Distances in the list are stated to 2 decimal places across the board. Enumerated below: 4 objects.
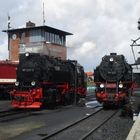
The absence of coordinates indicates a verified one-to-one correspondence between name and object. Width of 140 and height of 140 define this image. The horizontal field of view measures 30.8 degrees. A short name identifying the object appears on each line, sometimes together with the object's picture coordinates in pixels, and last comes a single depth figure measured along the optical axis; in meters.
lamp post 18.65
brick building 42.30
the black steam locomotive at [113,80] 15.36
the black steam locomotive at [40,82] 14.75
